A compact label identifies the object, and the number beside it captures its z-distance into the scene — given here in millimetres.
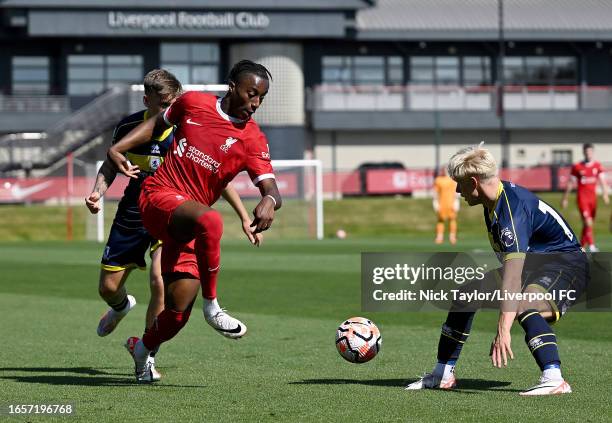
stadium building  54562
